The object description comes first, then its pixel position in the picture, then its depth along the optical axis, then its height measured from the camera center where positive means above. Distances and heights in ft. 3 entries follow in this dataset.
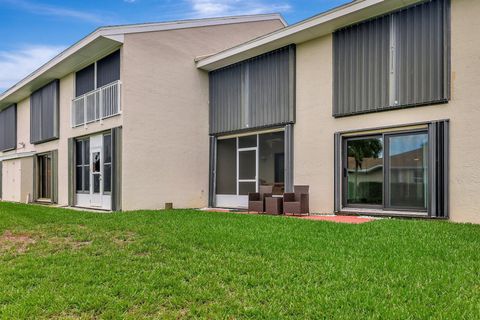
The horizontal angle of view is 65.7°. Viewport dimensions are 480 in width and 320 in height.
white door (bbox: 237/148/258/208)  42.24 -0.77
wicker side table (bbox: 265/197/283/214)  35.27 -3.59
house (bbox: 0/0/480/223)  27.45 +5.40
